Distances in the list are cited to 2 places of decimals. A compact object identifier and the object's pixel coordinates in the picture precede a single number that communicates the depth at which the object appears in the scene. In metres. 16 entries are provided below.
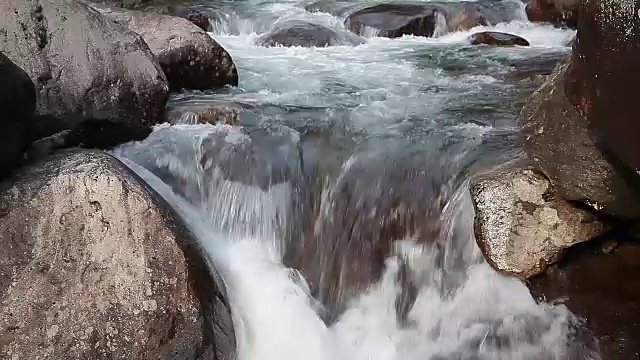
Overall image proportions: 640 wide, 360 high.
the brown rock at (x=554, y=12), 9.98
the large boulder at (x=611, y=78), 3.01
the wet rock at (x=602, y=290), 3.56
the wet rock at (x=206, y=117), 5.58
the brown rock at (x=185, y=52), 6.15
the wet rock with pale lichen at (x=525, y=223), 3.79
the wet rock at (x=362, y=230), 4.17
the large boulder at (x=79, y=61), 4.66
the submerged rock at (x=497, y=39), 8.73
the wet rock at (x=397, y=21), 9.56
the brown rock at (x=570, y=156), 3.50
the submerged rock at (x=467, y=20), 9.84
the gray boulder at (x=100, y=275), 3.25
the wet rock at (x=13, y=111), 3.62
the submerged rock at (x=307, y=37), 9.04
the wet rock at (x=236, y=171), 4.45
